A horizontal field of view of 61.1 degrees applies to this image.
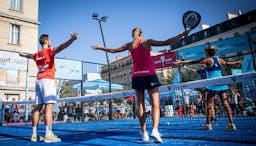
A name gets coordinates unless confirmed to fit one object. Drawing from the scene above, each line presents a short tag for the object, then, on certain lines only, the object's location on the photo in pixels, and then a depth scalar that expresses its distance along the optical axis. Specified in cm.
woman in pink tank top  377
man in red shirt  427
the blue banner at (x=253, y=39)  1049
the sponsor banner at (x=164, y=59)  1556
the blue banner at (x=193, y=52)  1422
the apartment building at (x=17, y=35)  2241
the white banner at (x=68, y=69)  1404
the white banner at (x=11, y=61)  1274
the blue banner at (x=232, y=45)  1157
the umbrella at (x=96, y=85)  1609
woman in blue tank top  489
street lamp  1830
